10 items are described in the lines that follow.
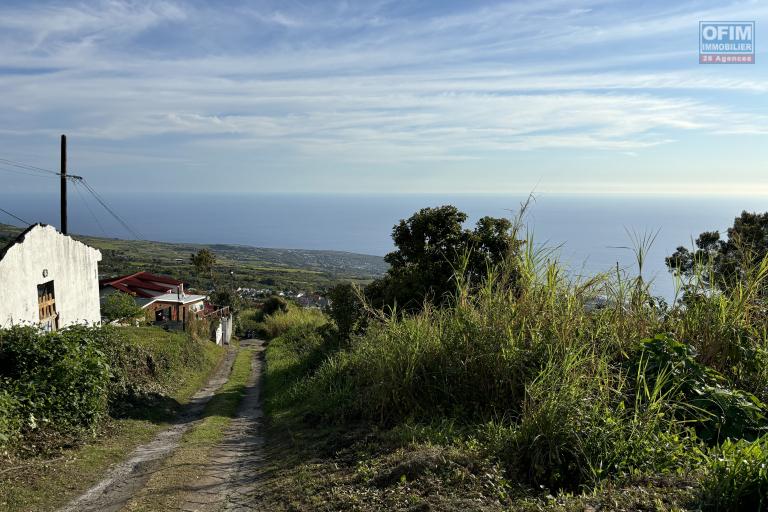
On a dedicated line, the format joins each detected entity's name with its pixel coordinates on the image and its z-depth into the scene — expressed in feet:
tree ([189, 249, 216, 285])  156.76
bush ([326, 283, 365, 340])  61.21
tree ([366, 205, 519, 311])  46.73
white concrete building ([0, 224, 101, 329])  42.45
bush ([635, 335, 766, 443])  15.19
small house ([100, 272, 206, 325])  102.83
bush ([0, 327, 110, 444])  28.37
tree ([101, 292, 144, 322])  80.69
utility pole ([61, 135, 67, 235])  62.69
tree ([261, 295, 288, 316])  151.33
